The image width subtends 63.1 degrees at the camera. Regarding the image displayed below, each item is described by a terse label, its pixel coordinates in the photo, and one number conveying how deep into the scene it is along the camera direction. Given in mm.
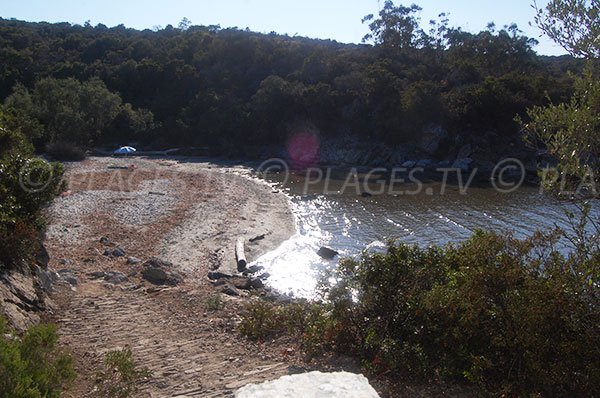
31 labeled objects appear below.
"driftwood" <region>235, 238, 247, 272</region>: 17109
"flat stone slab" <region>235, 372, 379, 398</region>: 3834
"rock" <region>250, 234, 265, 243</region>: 20688
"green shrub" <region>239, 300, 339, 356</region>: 7031
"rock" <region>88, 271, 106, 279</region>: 12116
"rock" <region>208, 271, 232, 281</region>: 15164
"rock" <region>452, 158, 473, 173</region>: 44094
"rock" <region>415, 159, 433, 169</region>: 46606
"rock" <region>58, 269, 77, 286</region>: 10962
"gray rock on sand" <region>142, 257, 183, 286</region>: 12258
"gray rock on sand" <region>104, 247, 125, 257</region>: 14983
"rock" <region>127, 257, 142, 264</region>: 14462
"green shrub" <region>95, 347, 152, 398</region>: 5492
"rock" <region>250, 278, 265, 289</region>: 14641
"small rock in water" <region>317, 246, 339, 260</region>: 19422
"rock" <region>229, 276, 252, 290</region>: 14284
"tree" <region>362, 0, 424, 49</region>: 69438
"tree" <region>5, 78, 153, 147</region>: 40844
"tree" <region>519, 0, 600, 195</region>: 4945
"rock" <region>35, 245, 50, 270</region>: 10382
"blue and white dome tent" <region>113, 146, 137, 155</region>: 49781
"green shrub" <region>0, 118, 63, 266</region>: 8789
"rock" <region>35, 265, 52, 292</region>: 9704
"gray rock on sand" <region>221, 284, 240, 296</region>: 12579
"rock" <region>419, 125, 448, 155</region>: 48938
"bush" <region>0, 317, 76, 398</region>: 3828
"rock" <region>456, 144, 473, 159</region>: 46156
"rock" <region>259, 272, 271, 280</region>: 16375
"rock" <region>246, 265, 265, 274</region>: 16903
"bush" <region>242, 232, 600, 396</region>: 5000
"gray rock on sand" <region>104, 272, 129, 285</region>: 11820
